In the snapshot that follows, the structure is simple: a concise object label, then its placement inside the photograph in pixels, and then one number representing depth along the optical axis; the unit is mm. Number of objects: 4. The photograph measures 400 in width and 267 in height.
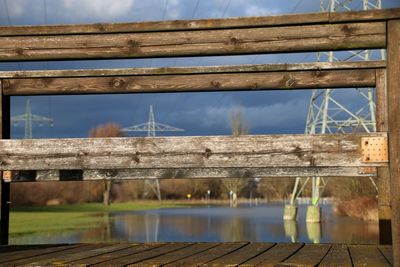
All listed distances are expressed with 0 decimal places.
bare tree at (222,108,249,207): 119812
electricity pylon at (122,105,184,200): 103156
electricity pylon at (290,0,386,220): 42844
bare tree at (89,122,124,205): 92488
